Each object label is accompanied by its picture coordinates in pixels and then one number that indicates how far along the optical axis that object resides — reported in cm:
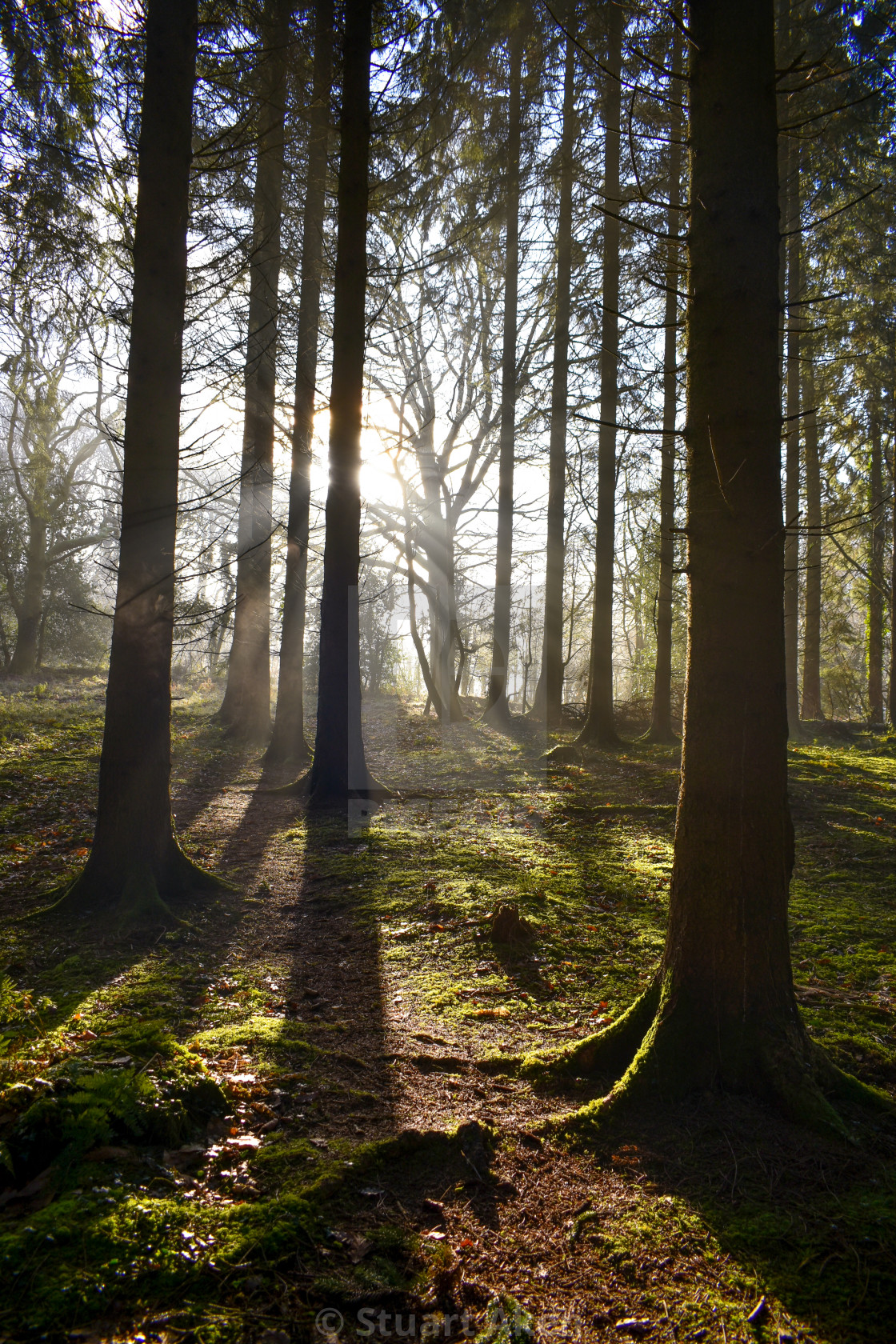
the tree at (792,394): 1135
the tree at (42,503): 1933
